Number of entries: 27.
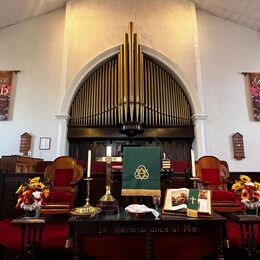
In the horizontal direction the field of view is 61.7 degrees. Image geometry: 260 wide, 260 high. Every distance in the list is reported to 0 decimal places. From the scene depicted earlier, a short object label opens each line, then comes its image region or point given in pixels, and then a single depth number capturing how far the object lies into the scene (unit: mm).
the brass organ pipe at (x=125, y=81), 4953
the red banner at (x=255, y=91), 5746
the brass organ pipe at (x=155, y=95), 5480
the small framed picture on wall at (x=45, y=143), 5414
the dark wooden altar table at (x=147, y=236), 1608
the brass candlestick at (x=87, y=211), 1710
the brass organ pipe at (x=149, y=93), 5430
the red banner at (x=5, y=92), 5578
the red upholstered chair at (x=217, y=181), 2900
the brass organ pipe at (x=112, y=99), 5398
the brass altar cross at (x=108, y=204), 1906
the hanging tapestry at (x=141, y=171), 1919
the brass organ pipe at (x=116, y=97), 5371
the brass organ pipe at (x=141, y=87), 5030
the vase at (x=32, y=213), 2096
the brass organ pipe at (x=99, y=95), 5480
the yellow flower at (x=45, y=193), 2230
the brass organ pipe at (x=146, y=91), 5362
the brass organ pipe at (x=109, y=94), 5422
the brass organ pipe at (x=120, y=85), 5014
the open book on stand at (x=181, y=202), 1718
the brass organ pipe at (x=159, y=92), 5499
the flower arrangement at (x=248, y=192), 2078
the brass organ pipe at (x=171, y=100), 5558
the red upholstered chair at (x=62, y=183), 2850
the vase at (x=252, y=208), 2080
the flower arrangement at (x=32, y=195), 2086
